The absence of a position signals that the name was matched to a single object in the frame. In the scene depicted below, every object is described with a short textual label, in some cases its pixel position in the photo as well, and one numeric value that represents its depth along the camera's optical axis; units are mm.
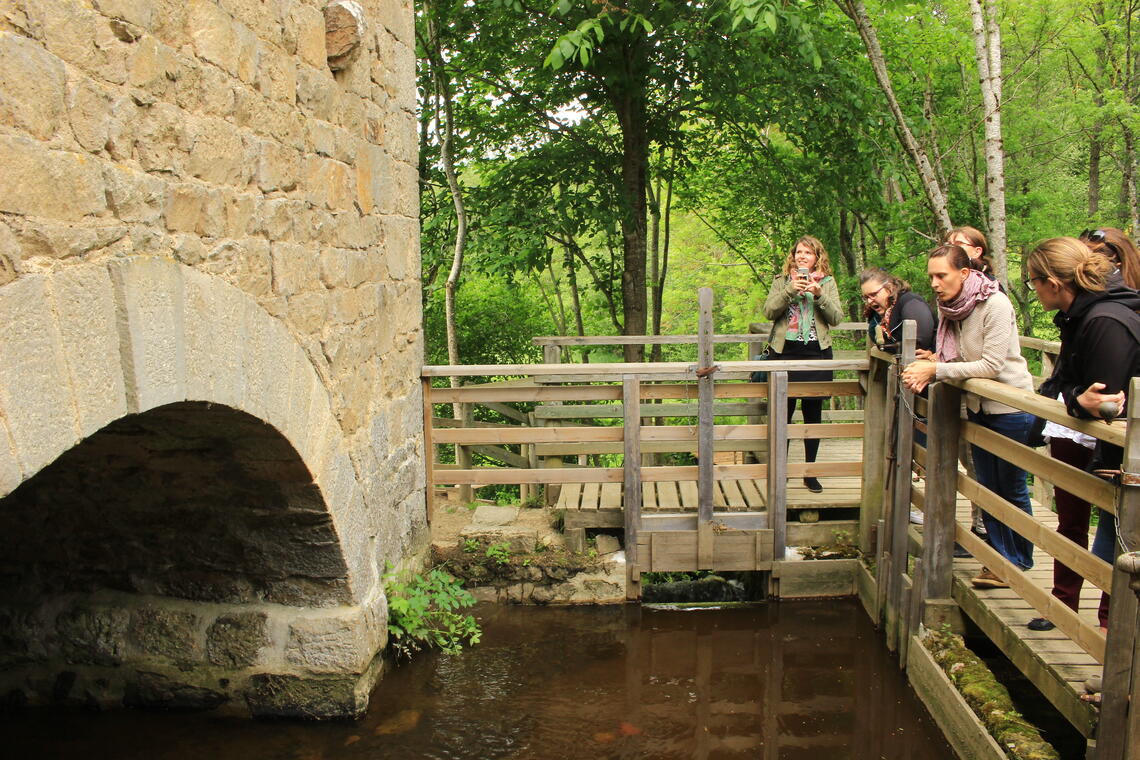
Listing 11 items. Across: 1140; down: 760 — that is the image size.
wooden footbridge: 4297
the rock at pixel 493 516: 6023
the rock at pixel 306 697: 4301
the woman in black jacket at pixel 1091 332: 2973
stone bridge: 2180
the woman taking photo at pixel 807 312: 5891
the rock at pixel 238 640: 4336
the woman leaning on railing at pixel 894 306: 5094
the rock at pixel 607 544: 5836
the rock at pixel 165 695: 4387
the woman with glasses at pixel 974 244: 4508
